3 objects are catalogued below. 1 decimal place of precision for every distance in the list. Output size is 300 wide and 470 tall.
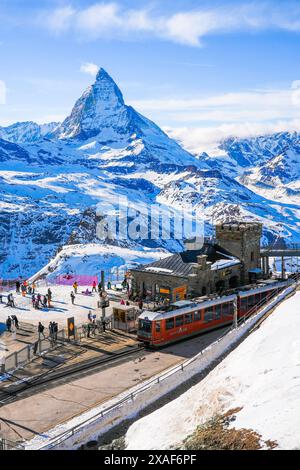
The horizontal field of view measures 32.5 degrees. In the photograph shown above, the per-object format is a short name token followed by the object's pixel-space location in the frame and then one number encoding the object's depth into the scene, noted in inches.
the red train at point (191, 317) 1493.6
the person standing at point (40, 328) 1504.7
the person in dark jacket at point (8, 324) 1636.3
